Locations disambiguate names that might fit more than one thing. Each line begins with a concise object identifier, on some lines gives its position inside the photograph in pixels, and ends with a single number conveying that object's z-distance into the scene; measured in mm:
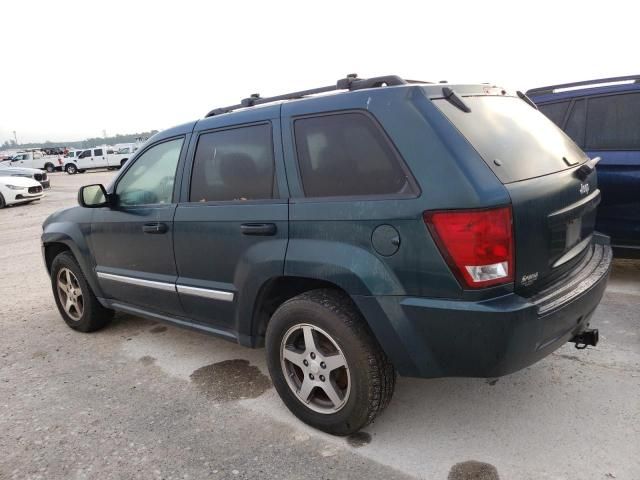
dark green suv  2168
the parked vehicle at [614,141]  4328
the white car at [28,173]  19234
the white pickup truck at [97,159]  36094
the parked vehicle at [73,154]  36912
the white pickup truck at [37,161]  38375
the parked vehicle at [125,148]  37450
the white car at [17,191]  15405
